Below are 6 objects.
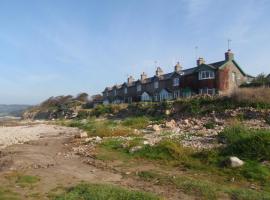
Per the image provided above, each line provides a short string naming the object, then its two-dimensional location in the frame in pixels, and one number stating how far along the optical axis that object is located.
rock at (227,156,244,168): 8.83
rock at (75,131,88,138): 15.77
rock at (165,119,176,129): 17.35
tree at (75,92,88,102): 57.50
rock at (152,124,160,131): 16.66
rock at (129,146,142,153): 11.23
